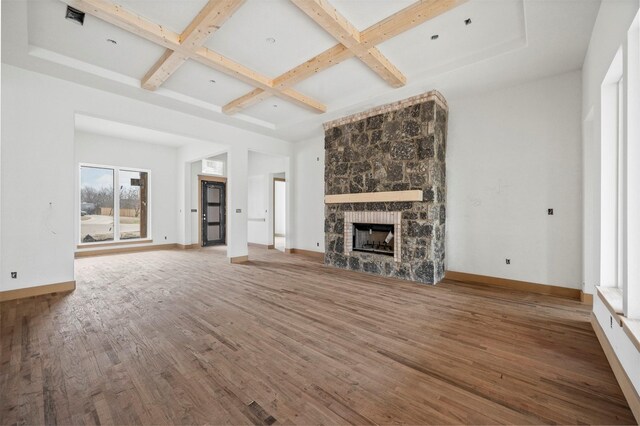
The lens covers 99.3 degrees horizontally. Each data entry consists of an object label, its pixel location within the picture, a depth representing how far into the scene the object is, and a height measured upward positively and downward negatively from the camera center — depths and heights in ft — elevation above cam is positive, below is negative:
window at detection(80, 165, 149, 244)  23.60 +0.67
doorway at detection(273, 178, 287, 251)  36.18 -0.52
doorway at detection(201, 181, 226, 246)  29.35 -0.18
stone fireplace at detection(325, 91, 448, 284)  14.47 +1.31
